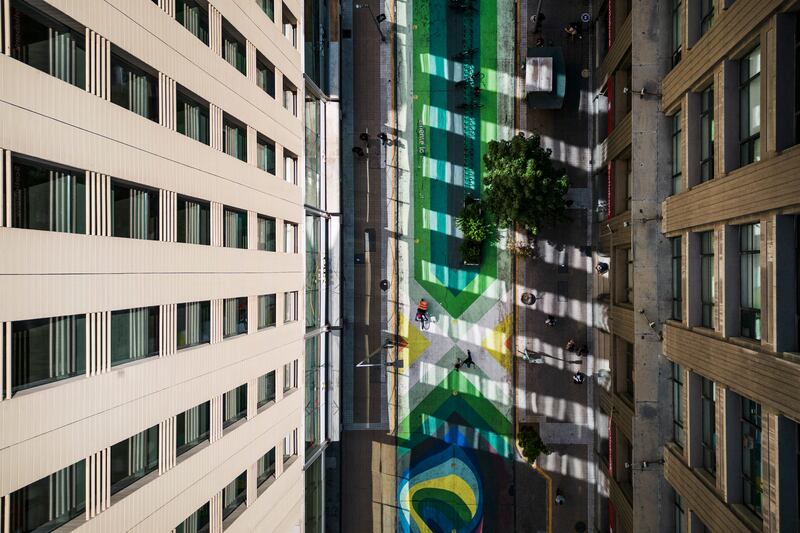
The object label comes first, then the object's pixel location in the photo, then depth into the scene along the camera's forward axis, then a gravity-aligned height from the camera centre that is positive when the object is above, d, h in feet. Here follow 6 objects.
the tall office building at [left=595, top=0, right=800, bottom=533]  44.93 -0.18
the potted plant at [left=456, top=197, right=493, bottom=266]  84.33 +7.04
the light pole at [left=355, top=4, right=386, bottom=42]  87.97 +48.99
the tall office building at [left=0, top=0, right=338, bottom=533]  35.78 -0.13
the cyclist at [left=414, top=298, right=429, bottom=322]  88.43 -8.91
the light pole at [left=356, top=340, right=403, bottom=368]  90.17 -19.36
